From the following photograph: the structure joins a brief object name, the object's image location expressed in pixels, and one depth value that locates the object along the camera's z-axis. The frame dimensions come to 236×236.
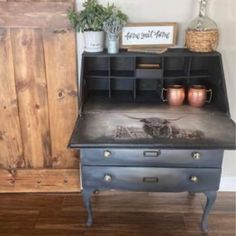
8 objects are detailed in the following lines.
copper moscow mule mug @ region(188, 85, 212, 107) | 1.89
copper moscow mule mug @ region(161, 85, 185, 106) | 1.90
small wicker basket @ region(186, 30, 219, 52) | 1.81
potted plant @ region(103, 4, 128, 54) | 1.79
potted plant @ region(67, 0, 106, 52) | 1.78
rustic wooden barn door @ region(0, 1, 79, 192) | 1.93
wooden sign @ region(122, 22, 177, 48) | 1.87
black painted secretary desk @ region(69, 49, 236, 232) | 1.58
